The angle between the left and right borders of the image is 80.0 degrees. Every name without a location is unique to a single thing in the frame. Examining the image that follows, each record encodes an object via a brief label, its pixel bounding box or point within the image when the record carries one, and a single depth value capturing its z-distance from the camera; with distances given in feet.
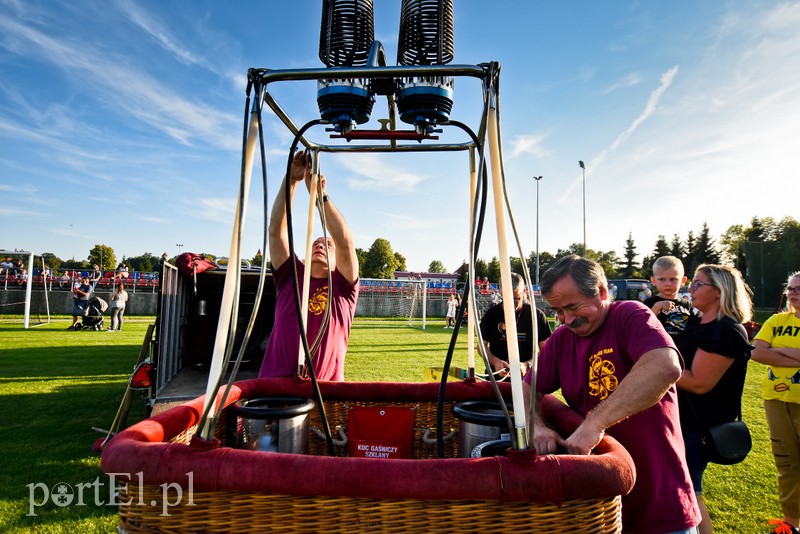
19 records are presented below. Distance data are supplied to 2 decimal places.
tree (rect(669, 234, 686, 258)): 222.48
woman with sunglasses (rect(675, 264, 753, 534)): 9.05
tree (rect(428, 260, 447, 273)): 296.92
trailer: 16.94
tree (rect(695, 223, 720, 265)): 207.04
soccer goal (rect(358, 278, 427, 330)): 104.88
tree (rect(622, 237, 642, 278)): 283.79
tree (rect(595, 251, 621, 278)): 276.41
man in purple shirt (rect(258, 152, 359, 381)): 10.37
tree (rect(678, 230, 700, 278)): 203.27
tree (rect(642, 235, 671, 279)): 229.15
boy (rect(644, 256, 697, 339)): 12.19
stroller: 56.24
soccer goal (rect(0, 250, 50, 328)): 80.33
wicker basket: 3.82
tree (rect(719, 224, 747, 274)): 217.36
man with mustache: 5.41
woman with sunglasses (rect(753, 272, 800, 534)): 11.18
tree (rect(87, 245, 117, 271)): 282.83
